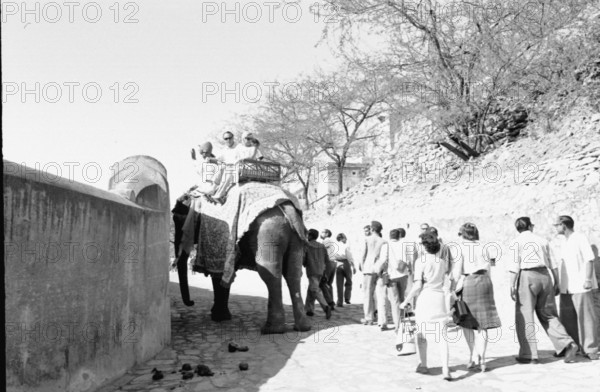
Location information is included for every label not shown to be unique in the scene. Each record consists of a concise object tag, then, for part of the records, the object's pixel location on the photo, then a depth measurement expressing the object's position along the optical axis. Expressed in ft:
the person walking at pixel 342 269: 34.53
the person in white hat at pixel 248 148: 27.37
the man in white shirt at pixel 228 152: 27.68
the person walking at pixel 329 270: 31.86
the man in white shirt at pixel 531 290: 18.21
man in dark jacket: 28.27
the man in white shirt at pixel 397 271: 24.62
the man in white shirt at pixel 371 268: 26.16
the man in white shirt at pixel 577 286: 18.49
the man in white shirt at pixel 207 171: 26.68
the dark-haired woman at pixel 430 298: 16.61
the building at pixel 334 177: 115.65
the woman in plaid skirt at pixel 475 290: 17.60
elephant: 24.27
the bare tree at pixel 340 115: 96.62
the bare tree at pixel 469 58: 58.13
